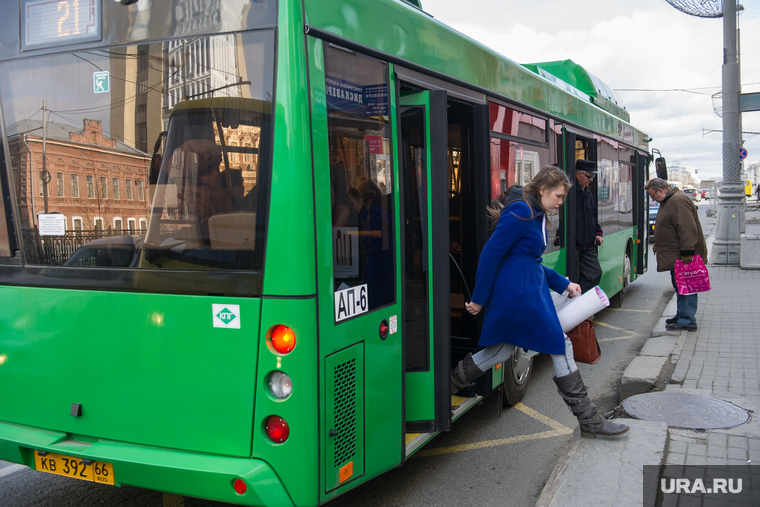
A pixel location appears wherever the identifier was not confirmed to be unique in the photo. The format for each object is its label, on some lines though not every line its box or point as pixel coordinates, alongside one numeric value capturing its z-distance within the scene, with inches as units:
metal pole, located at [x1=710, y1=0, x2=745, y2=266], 559.8
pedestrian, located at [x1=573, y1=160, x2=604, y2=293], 286.7
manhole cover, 180.5
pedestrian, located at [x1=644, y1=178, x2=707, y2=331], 299.0
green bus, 111.3
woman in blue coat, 163.3
